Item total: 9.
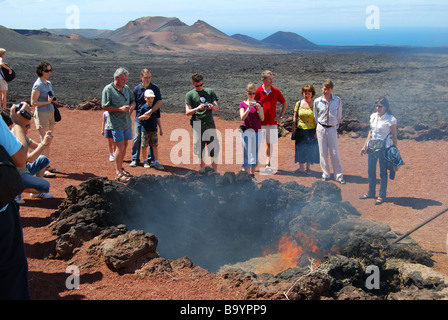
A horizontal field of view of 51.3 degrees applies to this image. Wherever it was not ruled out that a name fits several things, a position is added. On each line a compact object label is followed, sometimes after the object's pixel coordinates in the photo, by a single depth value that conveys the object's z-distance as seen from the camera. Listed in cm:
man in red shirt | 811
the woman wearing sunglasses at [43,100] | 733
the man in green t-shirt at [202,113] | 758
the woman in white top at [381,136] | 682
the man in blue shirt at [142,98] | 820
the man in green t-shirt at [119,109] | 718
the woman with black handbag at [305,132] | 830
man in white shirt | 772
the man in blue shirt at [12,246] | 325
